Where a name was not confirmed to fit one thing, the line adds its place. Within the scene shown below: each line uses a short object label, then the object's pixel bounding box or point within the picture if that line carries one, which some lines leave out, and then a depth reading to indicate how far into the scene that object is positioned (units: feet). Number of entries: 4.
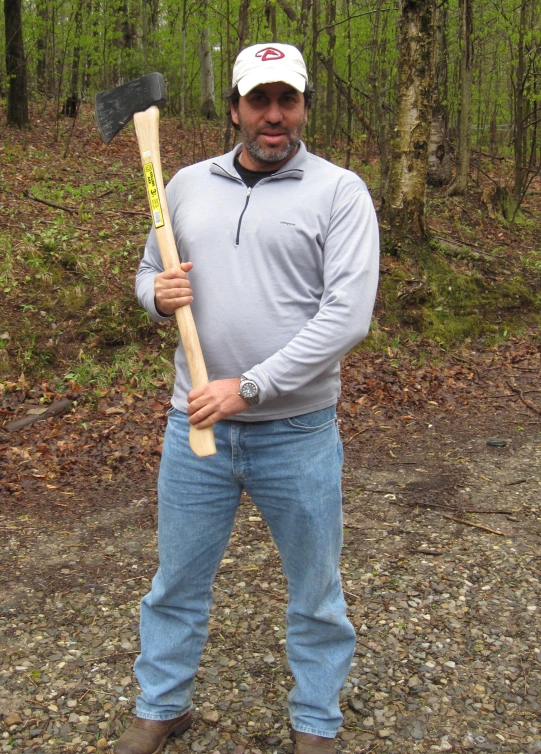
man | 7.43
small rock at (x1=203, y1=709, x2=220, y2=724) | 9.29
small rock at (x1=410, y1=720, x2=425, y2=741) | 9.10
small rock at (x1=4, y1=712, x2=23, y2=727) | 9.13
